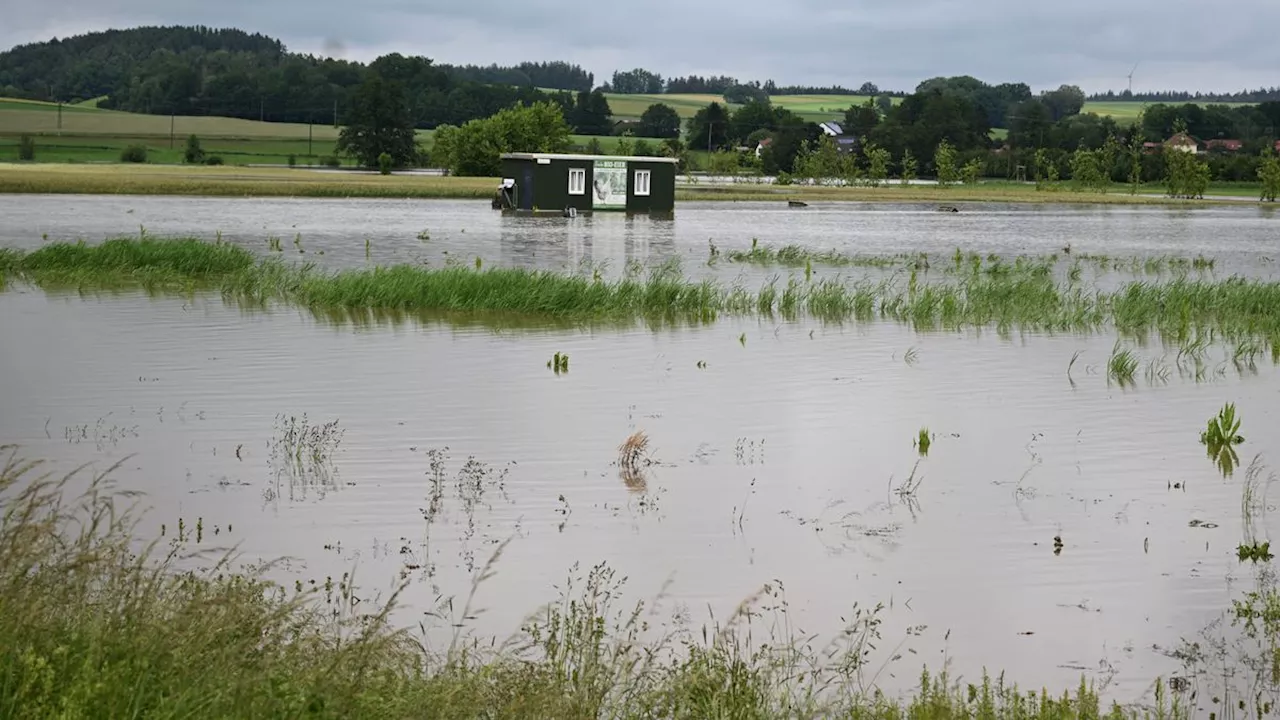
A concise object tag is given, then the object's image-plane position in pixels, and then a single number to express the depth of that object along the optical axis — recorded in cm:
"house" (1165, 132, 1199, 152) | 16588
